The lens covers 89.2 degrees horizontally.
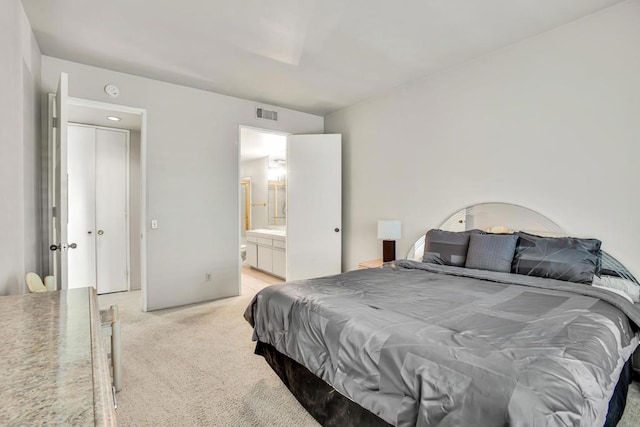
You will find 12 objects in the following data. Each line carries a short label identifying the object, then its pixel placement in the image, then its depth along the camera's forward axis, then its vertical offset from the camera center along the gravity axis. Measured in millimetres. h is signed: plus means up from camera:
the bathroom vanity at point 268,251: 5391 -775
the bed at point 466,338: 1098 -563
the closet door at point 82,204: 4414 +47
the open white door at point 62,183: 2291 +175
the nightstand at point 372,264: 3826 -660
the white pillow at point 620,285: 2285 -543
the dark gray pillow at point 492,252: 2668 -362
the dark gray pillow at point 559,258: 2344 -370
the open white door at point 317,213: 4684 -67
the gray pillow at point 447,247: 2963 -364
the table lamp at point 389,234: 3818 -298
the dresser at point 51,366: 594 -379
